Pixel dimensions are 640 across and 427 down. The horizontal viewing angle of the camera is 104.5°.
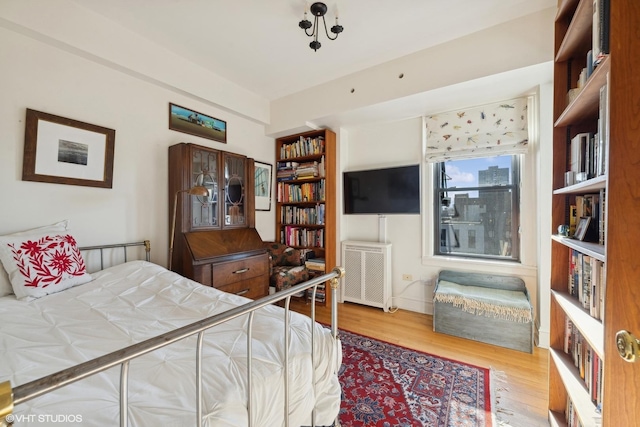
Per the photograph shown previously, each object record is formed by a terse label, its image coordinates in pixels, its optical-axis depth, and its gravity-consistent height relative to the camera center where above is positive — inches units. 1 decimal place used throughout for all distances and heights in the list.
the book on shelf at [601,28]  30.9 +24.2
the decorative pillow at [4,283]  58.2 -16.9
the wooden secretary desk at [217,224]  88.7 -4.4
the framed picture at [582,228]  44.0 -2.1
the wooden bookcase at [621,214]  25.6 +0.3
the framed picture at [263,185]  136.1 +16.0
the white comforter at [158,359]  27.1 -21.0
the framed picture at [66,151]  68.8 +18.4
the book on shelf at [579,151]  46.2 +12.4
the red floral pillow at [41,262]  57.1 -12.3
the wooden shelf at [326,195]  130.0 +10.2
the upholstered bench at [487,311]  85.2 -34.6
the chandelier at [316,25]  72.0 +60.0
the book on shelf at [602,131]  34.9 +12.4
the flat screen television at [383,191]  118.1 +12.0
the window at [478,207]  105.7 +3.6
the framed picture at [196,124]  101.2 +39.3
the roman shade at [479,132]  98.2 +35.7
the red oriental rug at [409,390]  58.2 -47.4
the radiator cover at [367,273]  120.0 -29.5
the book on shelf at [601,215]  40.8 +0.2
